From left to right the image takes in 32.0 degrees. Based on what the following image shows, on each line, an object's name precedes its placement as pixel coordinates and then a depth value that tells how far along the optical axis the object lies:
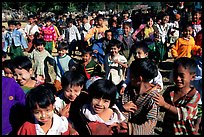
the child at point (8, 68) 3.86
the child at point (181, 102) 2.82
